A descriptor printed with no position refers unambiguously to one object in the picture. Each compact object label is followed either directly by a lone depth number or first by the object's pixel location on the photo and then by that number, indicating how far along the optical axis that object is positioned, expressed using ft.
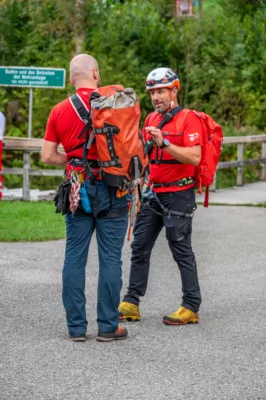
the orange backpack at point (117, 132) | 37.41
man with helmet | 41.67
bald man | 38.71
